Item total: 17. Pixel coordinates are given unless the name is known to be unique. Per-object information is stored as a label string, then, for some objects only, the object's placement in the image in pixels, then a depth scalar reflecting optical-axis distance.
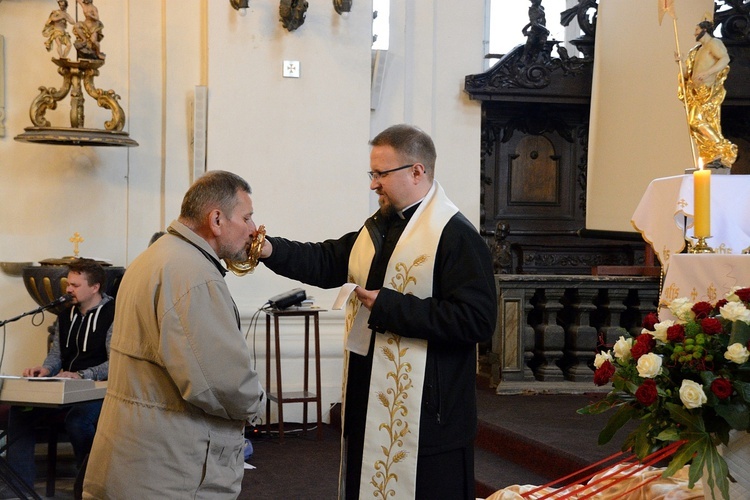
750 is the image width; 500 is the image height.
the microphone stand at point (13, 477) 4.68
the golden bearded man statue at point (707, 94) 5.37
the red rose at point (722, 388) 2.23
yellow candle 4.08
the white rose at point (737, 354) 2.24
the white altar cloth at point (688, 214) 4.77
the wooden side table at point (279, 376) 6.33
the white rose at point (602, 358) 2.56
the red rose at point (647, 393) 2.26
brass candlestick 4.27
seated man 5.45
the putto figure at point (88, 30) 6.32
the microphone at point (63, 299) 4.87
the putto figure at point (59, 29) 6.31
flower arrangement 2.26
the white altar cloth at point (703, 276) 4.02
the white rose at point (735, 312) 2.31
